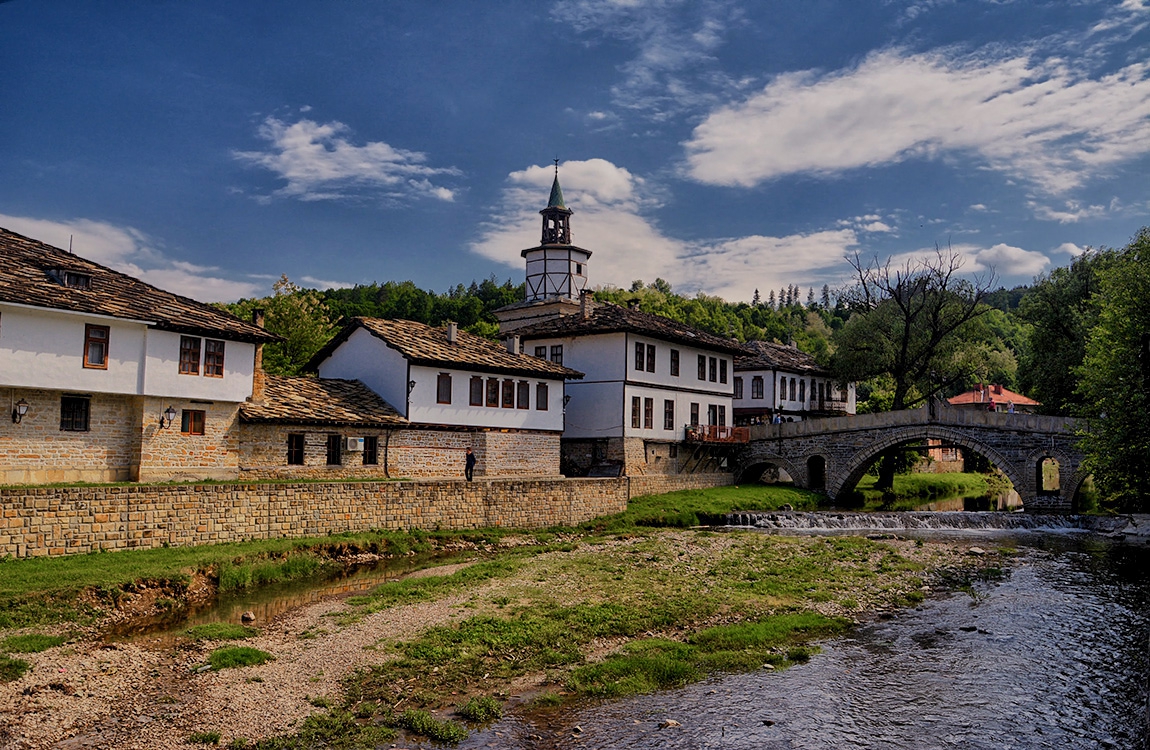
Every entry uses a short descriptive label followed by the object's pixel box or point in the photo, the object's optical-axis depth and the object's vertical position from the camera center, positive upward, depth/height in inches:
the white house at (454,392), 1194.6 +79.0
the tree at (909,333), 1811.0 +273.9
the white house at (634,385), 1433.3 +112.2
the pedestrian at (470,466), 1160.8 -36.1
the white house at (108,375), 834.8 +71.0
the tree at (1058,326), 1579.7 +251.7
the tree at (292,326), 1697.8 +244.2
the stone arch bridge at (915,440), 1398.9 +4.6
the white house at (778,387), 2094.0 +160.9
